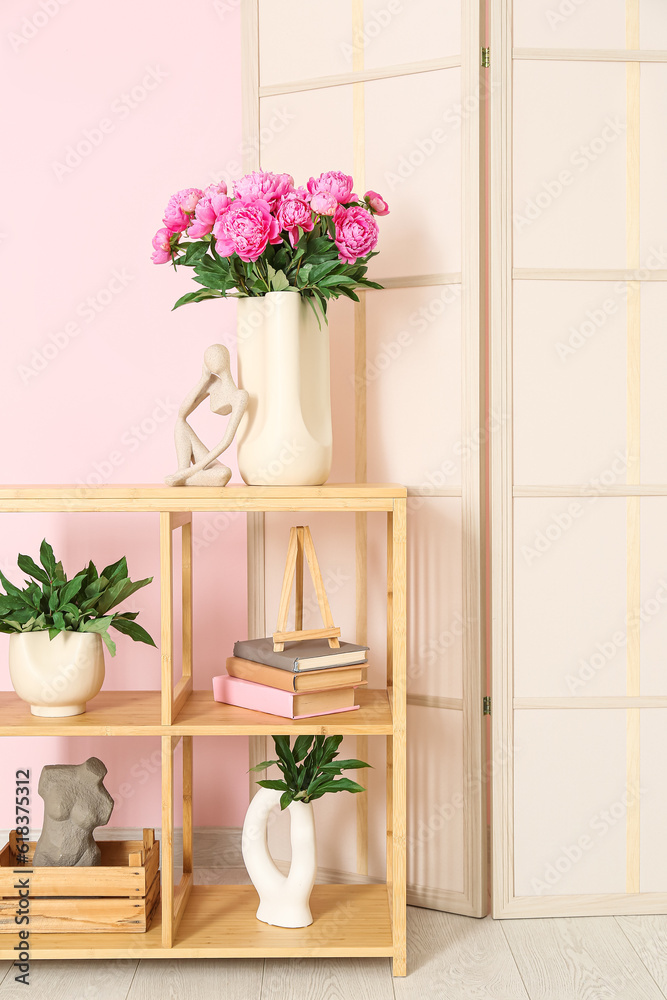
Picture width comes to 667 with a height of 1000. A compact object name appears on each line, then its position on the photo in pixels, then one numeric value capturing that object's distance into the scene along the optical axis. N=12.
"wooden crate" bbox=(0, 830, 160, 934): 1.76
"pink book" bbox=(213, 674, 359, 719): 1.72
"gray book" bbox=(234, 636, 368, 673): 1.73
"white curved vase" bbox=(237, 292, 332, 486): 1.76
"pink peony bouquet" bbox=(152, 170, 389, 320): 1.67
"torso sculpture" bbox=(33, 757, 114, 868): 1.81
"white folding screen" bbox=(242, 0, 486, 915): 1.93
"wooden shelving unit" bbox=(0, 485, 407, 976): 1.68
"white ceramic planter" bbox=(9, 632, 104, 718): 1.74
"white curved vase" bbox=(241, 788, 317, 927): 1.78
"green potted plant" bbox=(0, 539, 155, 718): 1.74
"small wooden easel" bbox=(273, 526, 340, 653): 1.78
